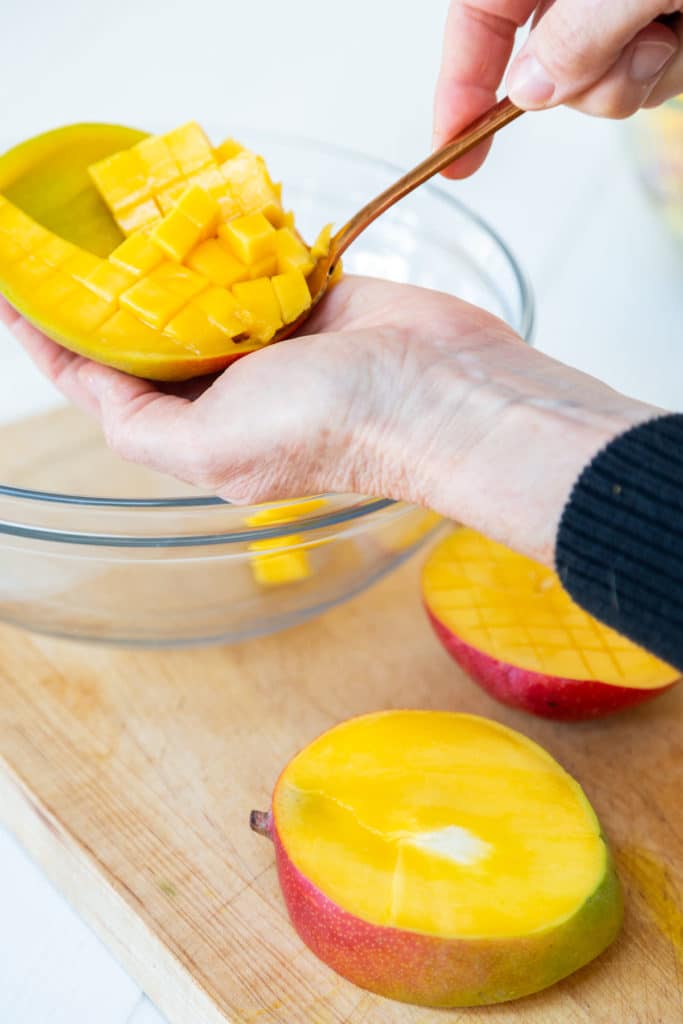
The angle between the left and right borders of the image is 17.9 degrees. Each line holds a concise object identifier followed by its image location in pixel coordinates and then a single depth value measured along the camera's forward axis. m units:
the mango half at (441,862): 0.63
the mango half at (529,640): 0.71
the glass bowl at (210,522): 0.69
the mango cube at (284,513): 0.70
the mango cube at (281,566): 0.72
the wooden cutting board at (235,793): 0.65
